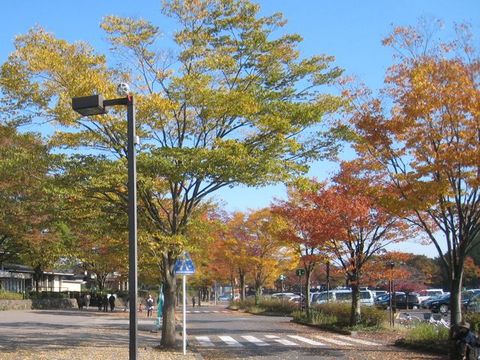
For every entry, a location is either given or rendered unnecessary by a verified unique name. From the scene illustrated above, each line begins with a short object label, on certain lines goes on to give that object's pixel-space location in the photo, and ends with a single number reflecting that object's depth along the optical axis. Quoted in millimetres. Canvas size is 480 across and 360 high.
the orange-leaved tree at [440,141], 14117
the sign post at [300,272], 34334
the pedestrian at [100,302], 48631
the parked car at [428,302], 43428
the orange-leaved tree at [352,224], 23797
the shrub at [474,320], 15211
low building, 58062
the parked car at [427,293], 54259
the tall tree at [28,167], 15442
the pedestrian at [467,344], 11555
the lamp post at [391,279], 24109
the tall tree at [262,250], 44812
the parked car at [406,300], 48138
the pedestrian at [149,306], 38112
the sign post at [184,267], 15688
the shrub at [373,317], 24047
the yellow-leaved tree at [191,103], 15203
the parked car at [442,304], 39053
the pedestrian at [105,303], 46069
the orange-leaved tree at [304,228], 24844
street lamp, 9227
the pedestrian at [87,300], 53219
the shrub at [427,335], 16467
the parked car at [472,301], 26338
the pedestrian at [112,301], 45875
